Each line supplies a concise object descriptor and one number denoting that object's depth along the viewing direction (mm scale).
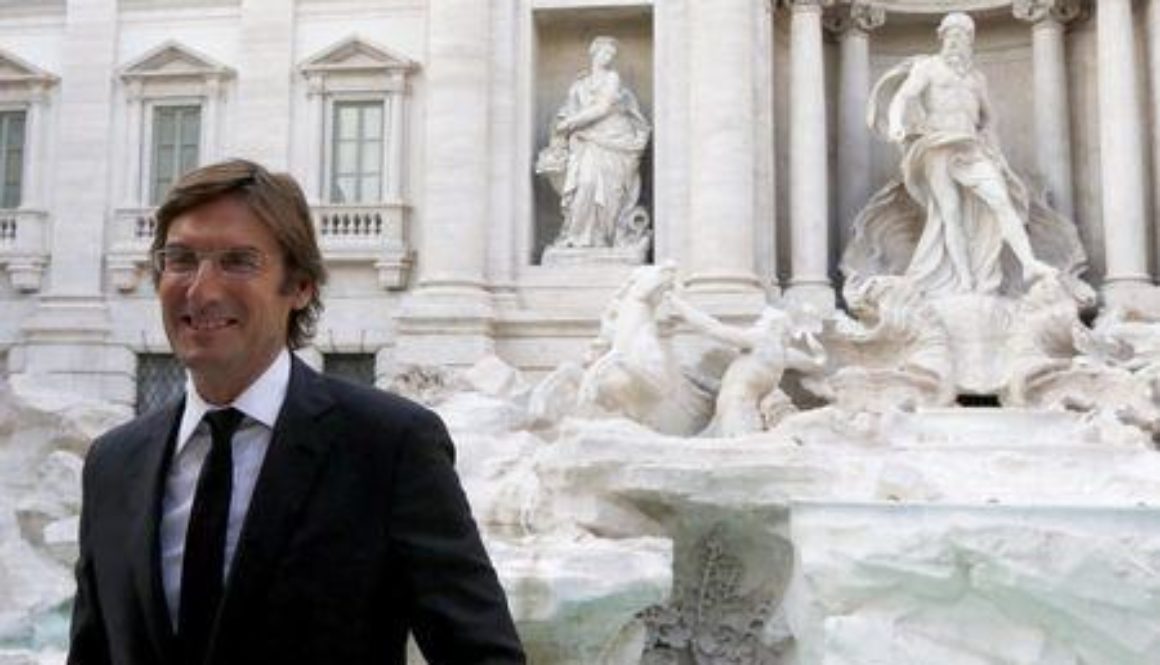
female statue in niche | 17031
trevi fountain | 8758
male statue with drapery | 15750
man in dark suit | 2162
